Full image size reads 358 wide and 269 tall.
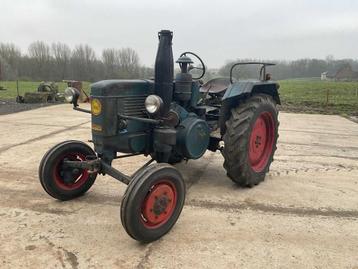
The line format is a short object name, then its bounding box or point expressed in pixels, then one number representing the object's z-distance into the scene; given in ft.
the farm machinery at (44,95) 51.26
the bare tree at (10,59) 131.09
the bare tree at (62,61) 152.46
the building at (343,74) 224.94
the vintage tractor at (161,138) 10.70
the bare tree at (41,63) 157.69
